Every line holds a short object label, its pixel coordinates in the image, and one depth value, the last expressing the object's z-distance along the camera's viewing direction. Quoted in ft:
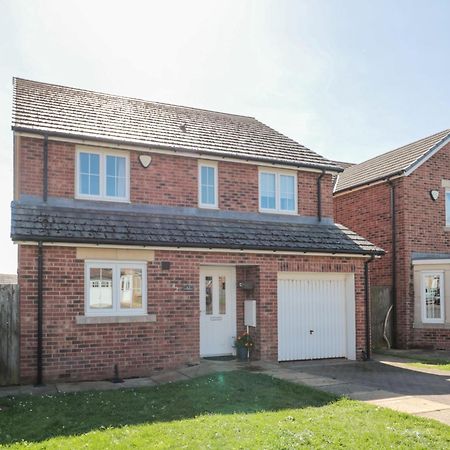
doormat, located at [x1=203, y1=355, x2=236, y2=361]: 45.06
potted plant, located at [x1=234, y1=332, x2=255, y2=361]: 44.73
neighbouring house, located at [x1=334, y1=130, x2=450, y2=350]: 57.88
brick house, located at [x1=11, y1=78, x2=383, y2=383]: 37.78
